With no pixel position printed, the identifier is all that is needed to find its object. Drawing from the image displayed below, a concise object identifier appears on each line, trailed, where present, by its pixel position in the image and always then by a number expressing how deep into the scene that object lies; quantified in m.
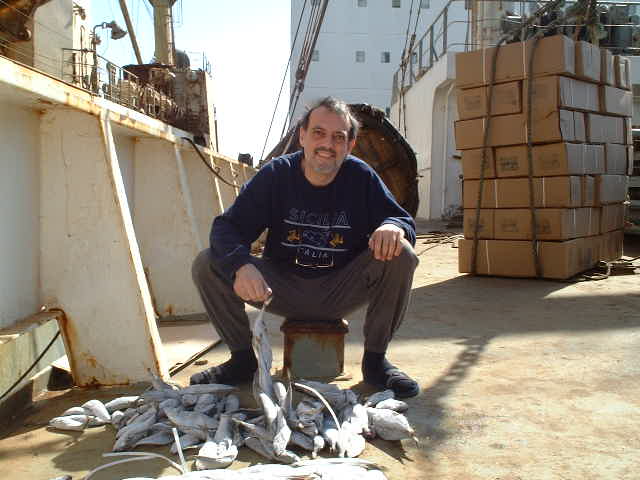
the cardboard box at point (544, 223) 5.13
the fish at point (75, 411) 2.16
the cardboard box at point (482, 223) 5.48
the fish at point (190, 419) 1.98
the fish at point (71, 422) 2.08
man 2.46
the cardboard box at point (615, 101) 5.64
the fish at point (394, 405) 2.19
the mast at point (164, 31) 16.33
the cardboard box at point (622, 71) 5.88
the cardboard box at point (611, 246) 6.06
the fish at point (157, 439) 1.92
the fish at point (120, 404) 2.20
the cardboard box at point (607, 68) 5.57
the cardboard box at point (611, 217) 5.94
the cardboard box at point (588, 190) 5.37
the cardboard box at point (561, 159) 5.03
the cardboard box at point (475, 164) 5.42
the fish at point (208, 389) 2.22
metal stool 2.59
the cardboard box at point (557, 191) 5.08
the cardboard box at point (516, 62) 4.94
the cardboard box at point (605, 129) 5.46
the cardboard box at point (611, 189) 5.62
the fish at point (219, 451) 1.76
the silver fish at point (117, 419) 2.09
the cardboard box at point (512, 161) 5.24
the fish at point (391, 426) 1.94
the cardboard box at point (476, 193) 5.46
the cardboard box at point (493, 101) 5.18
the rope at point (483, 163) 5.23
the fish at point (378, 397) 2.22
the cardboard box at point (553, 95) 4.96
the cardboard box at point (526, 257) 5.17
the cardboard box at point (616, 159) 5.84
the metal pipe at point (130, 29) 14.18
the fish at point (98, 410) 2.13
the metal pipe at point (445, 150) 14.57
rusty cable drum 7.37
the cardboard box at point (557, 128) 4.99
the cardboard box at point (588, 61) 5.14
